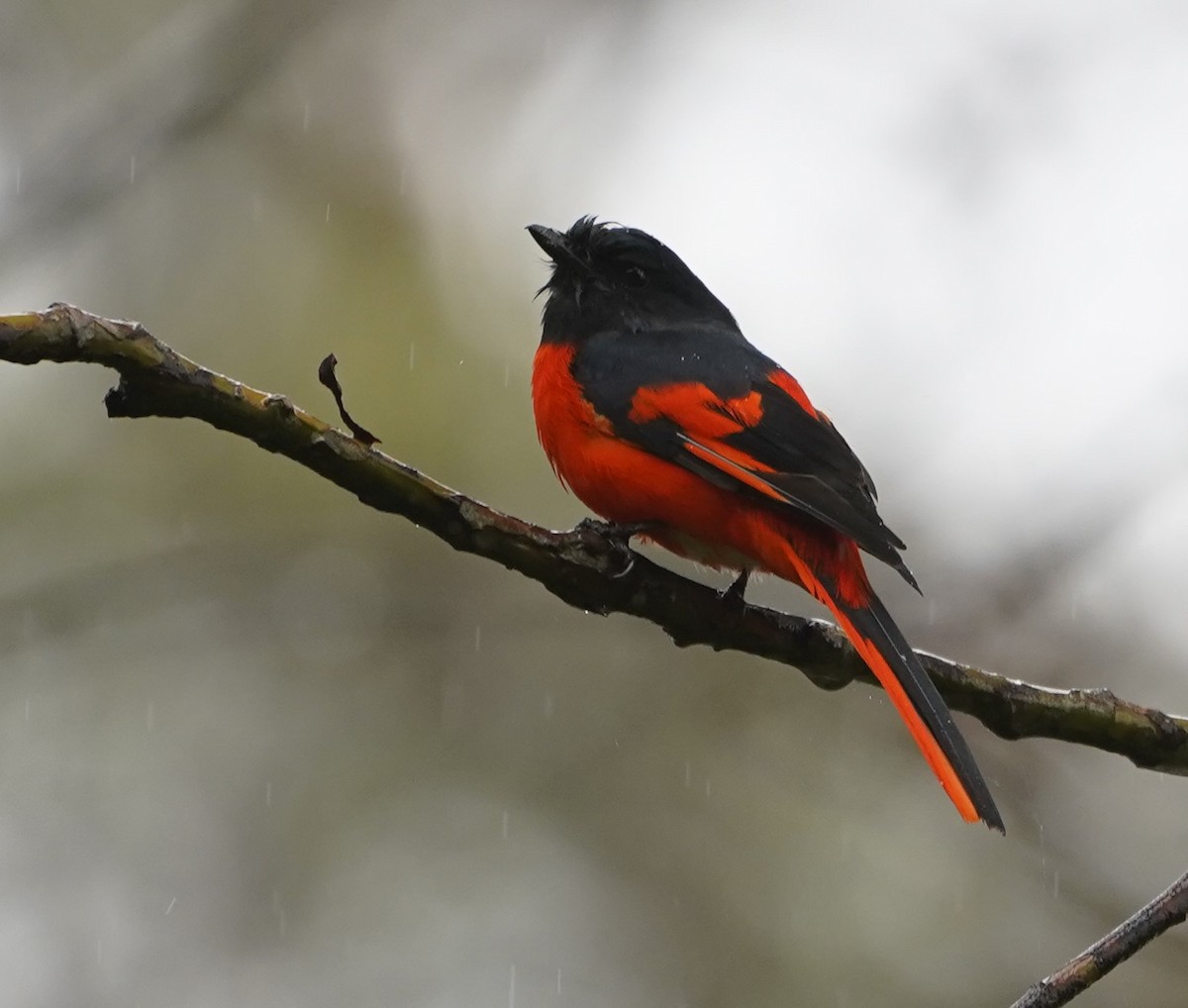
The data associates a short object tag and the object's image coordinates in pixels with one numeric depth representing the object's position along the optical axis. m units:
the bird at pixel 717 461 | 7.70
